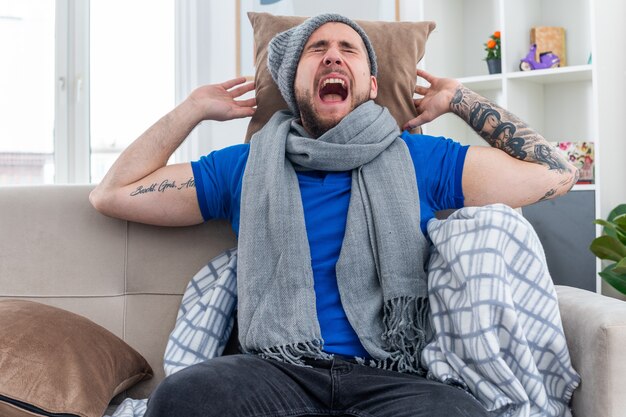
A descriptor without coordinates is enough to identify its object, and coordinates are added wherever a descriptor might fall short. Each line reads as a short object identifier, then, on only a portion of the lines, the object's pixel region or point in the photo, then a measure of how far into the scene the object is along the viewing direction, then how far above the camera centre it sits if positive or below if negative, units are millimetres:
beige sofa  1848 -99
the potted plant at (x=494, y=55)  3346 +726
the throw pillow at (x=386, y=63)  2031 +423
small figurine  3258 +679
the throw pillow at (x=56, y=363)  1423 -289
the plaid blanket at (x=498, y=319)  1404 -196
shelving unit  3033 +601
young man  1445 +34
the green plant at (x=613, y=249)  2693 -119
